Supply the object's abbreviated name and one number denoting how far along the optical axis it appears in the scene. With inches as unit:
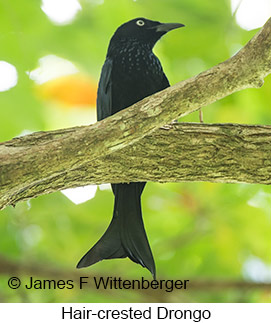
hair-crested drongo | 277.0
